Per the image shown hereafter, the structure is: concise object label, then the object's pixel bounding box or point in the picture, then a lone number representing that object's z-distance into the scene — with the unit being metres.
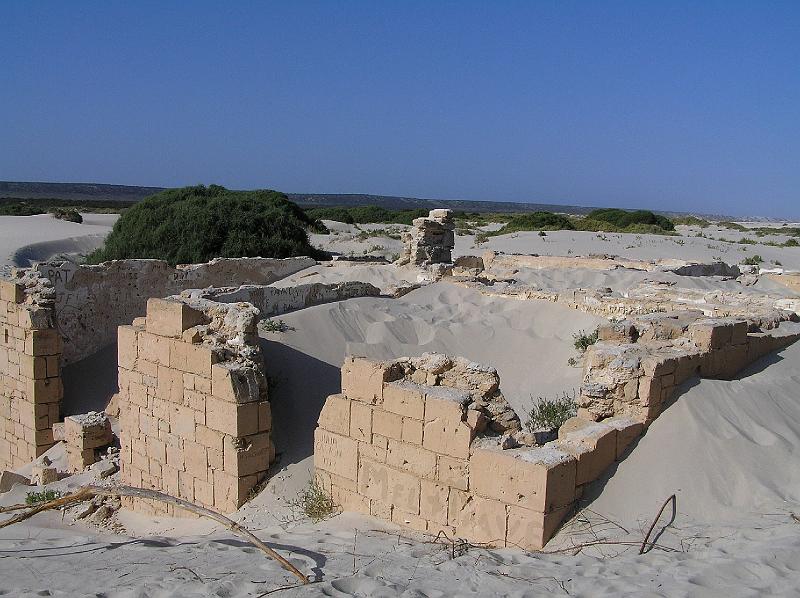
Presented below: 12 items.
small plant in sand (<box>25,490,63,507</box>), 7.52
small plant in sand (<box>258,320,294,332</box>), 9.33
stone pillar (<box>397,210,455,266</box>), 18.50
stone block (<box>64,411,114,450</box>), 8.76
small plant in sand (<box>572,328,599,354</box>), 10.28
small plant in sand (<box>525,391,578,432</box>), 6.72
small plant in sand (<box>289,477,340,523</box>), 6.01
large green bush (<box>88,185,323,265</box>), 23.73
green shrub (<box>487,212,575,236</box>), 40.80
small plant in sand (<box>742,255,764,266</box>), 23.00
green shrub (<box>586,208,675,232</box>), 49.62
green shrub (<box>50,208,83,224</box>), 42.78
